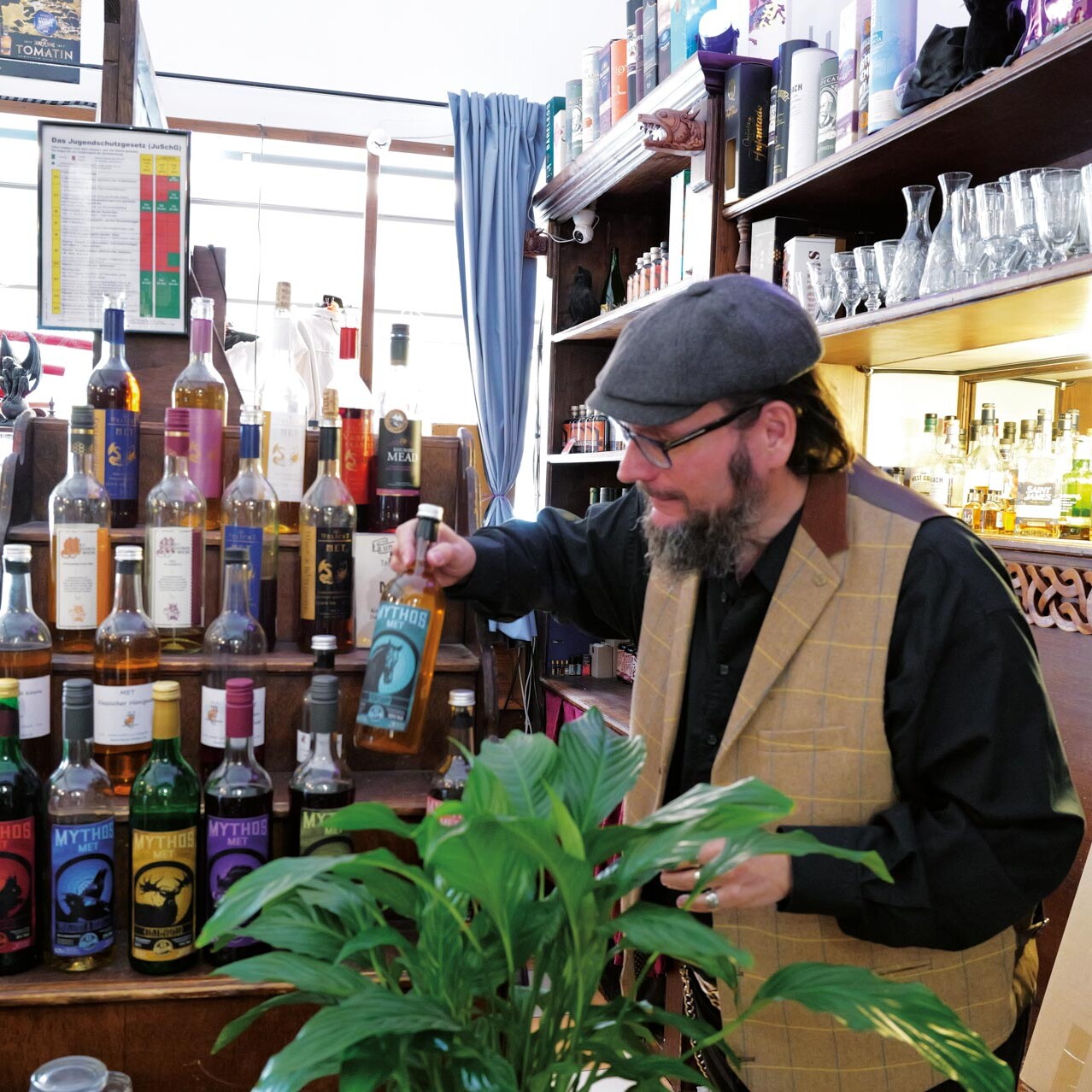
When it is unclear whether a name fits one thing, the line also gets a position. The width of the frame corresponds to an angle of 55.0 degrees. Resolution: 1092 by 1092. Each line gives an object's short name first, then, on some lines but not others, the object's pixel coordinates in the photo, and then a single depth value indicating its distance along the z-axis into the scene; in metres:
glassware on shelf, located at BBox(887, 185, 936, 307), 1.92
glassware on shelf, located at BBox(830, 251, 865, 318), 2.09
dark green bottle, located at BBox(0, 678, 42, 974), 1.27
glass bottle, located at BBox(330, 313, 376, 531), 1.61
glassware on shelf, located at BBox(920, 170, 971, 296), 1.81
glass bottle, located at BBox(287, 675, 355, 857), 1.36
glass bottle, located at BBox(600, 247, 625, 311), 4.05
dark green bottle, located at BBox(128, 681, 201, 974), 1.28
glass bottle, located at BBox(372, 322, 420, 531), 1.56
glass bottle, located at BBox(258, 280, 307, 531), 1.64
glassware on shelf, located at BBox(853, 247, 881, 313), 2.04
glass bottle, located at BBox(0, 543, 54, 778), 1.38
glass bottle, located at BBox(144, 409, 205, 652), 1.51
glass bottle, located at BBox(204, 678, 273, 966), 1.31
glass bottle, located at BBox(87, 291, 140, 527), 1.59
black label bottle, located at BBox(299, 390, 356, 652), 1.55
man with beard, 1.15
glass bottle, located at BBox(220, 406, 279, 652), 1.52
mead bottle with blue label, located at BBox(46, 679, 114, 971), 1.27
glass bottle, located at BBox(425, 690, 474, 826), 1.31
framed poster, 2.03
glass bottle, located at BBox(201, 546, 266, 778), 1.39
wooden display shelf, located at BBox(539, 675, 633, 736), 3.32
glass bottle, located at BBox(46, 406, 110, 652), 1.48
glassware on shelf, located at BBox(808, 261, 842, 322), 2.17
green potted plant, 0.58
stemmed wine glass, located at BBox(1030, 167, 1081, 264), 1.55
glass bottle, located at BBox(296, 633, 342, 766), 1.40
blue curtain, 4.80
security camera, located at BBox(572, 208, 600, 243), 3.99
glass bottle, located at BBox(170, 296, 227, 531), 1.60
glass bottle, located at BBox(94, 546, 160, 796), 1.37
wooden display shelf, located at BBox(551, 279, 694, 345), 3.17
